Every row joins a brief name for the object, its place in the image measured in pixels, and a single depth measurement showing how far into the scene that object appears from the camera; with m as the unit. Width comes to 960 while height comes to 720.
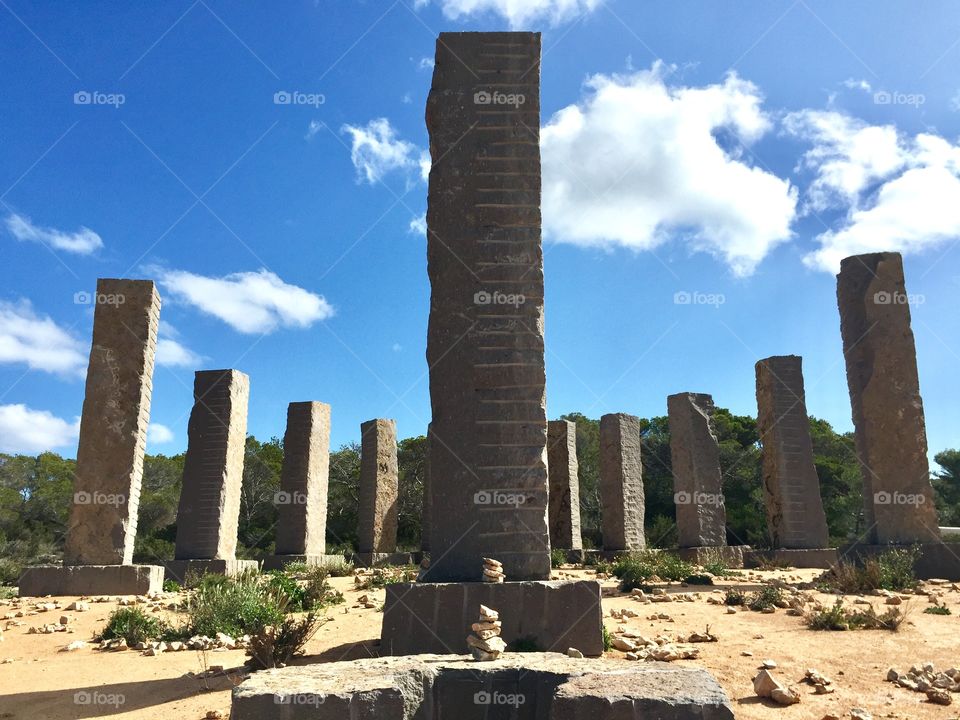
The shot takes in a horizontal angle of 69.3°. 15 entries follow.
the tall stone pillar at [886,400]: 10.34
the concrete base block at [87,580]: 9.75
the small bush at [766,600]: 7.65
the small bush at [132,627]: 6.75
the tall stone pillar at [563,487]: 17.56
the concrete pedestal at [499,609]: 5.02
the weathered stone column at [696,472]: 15.64
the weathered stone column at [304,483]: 14.84
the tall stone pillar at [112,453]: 9.90
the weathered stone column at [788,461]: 14.19
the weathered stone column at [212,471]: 12.14
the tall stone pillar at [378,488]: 17.42
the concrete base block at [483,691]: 2.89
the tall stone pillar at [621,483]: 16.64
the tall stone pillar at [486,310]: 5.53
